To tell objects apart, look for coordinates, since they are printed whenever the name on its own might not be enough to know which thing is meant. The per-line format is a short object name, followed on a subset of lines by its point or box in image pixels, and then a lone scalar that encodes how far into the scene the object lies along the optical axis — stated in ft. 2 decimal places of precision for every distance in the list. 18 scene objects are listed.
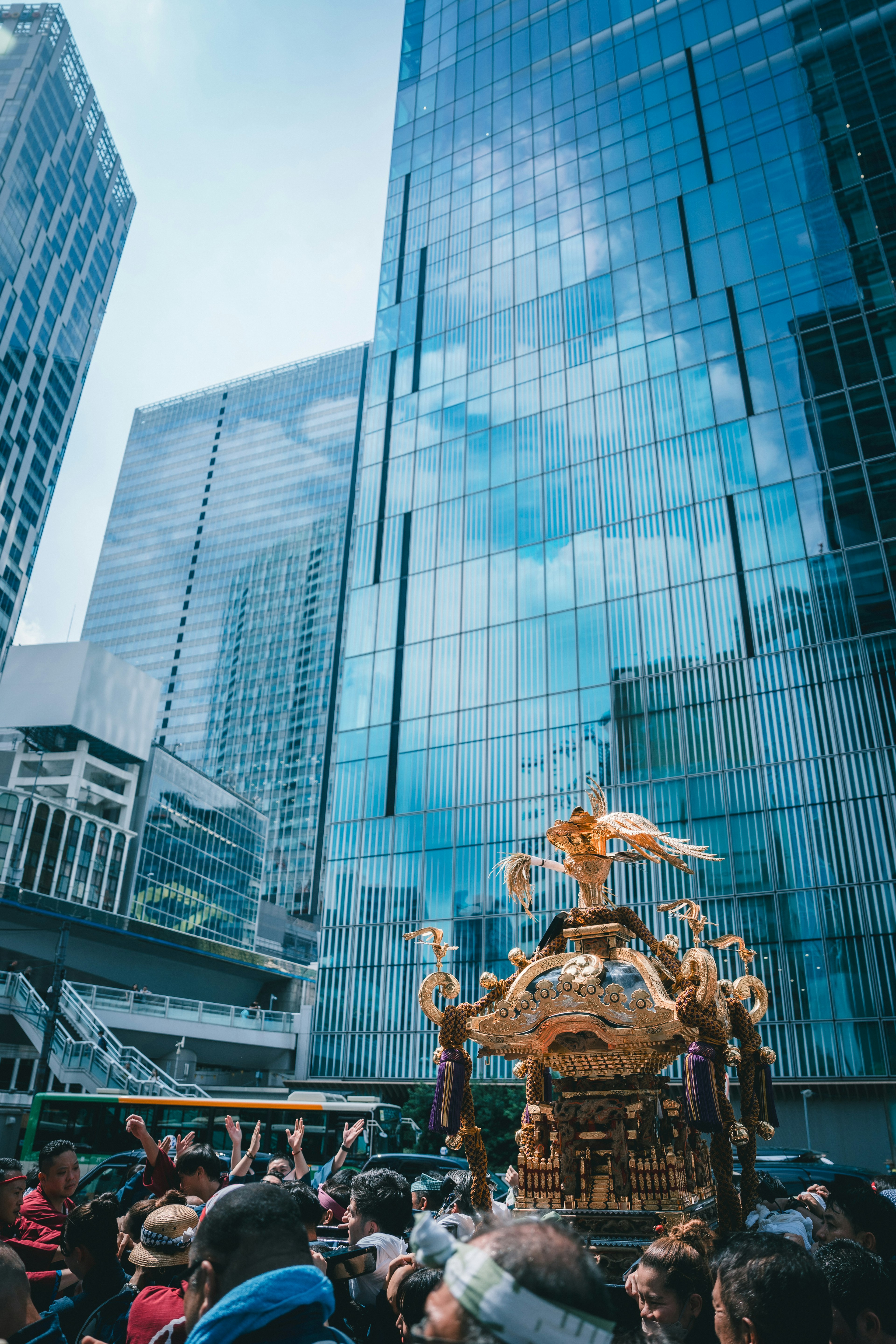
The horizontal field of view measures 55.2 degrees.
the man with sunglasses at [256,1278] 6.96
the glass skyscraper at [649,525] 87.66
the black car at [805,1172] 40.75
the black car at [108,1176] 54.24
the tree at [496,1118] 82.28
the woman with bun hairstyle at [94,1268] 13.33
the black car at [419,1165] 57.98
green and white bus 61.00
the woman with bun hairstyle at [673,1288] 11.85
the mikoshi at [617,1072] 23.86
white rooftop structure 155.02
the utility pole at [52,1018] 76.69
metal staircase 82.07
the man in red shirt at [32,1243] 15.66
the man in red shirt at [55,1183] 19.88
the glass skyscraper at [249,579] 324.60
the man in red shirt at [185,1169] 18.61
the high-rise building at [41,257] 261.03
